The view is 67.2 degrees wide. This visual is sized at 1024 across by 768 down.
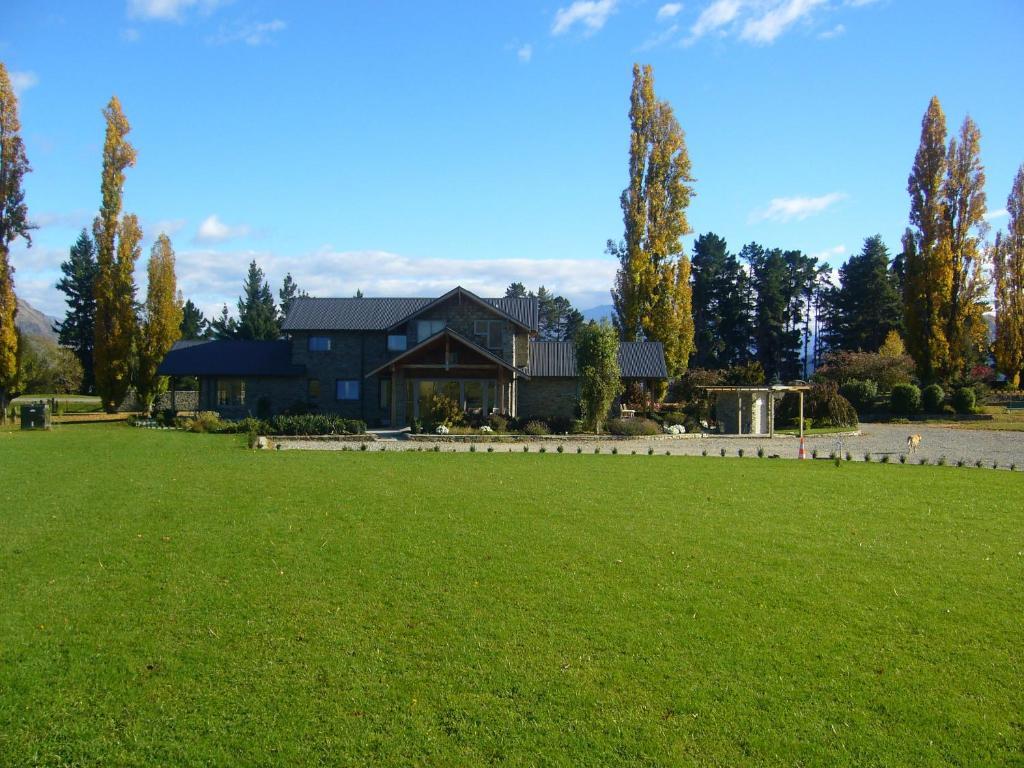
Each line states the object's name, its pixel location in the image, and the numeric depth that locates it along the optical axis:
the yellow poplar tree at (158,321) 40.97
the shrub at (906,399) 40.41
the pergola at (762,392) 31.28
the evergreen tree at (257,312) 66.06
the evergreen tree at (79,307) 63.03
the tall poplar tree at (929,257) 44.03
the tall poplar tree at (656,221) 42.34
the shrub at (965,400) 40.16
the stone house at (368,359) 35.72
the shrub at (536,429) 29.11
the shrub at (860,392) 41.44
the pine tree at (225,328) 69.96
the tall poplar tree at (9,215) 35.94
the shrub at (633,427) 29.88
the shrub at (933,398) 41.00
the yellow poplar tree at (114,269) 39.06
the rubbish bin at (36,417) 31.12
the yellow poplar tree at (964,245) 43.75
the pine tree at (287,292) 82.75
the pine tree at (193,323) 70.94
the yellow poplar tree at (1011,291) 46.81
